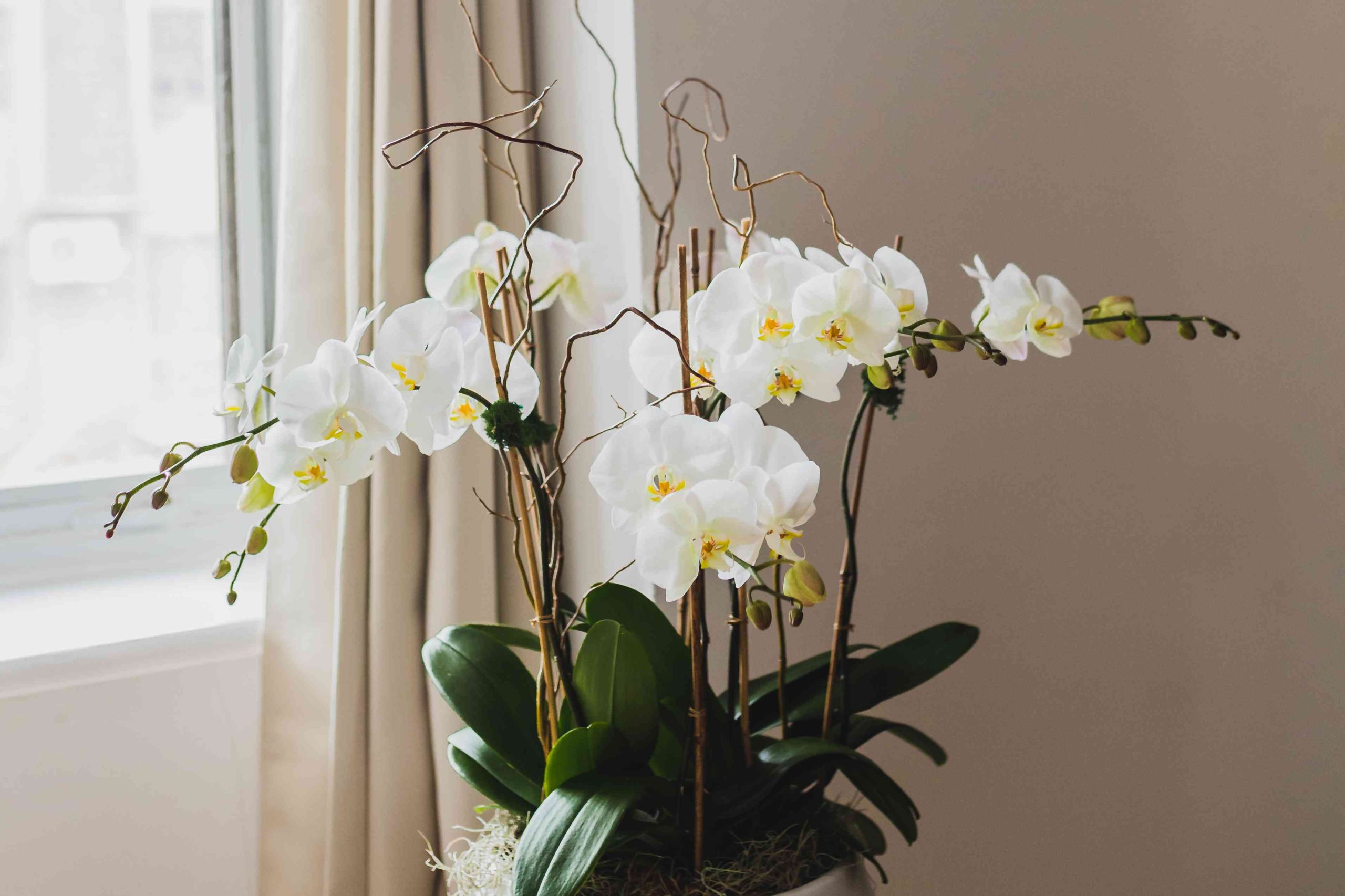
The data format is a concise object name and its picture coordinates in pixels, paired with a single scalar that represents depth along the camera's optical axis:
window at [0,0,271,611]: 1.35
